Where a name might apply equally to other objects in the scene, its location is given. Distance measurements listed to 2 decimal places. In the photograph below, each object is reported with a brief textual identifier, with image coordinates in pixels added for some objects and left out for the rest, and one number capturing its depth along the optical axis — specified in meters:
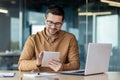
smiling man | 1.86
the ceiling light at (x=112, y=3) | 4.14
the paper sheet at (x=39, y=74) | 1.62
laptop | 1.61
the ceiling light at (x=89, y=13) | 4.15
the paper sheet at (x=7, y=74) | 1.64
